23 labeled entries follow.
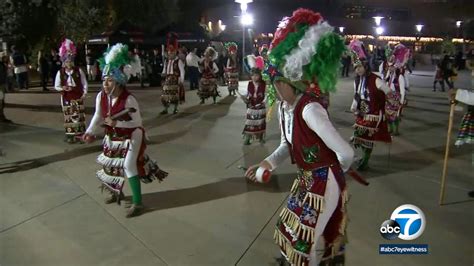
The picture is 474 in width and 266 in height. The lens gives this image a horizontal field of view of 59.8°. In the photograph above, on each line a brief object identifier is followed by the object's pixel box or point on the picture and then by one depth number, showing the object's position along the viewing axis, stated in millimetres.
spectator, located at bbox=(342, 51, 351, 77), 24569
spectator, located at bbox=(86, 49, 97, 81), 21031
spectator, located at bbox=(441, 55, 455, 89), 17266
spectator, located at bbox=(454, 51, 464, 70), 27750
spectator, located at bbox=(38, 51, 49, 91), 17422
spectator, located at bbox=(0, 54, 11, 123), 10286
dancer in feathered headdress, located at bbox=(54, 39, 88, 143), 8000
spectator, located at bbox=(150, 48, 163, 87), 19391
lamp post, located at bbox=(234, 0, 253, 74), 14805
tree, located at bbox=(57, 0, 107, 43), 20906
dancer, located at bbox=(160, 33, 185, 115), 11648
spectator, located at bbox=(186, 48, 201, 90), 15570
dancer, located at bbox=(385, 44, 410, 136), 8531
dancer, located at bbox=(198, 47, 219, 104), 13711
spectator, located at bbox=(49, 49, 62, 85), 18297
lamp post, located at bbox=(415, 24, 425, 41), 40875
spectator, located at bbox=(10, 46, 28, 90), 16625
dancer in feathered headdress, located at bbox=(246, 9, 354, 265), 2494
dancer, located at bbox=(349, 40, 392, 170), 6207
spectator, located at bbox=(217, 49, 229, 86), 21047
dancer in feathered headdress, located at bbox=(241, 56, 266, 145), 7854
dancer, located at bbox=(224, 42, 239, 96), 15469
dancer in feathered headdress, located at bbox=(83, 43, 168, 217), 4621
